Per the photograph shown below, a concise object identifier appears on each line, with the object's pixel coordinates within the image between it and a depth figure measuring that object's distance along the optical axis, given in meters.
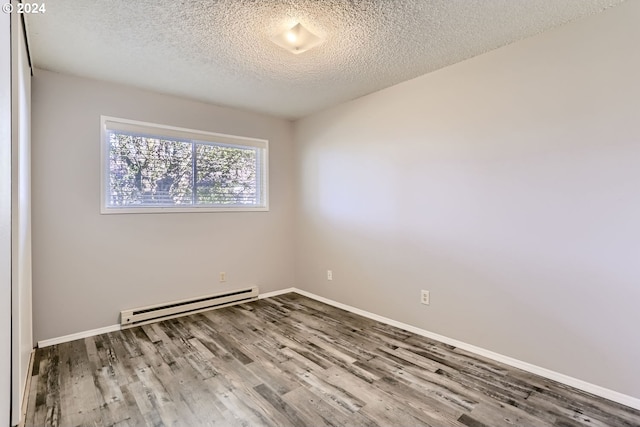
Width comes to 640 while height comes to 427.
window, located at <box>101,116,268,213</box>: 3.12
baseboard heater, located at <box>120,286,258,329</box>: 3.13
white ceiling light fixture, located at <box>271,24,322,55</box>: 2.11
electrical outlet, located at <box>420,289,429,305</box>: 2.91
